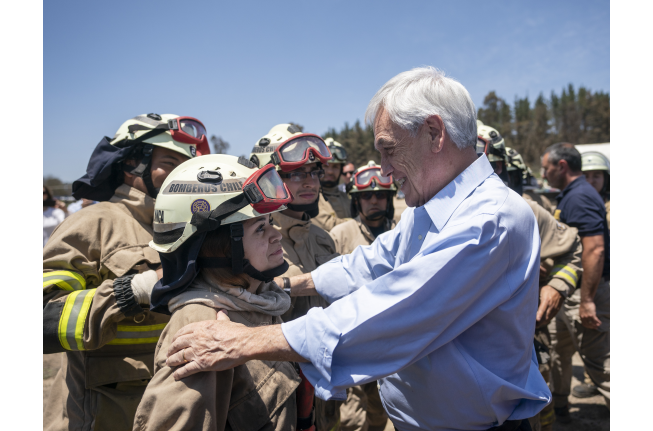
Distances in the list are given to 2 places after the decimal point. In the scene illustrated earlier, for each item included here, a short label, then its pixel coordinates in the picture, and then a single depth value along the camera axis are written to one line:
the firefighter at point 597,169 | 6.75
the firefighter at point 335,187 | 8.23
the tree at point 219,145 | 42.08
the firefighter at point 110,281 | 2.35
